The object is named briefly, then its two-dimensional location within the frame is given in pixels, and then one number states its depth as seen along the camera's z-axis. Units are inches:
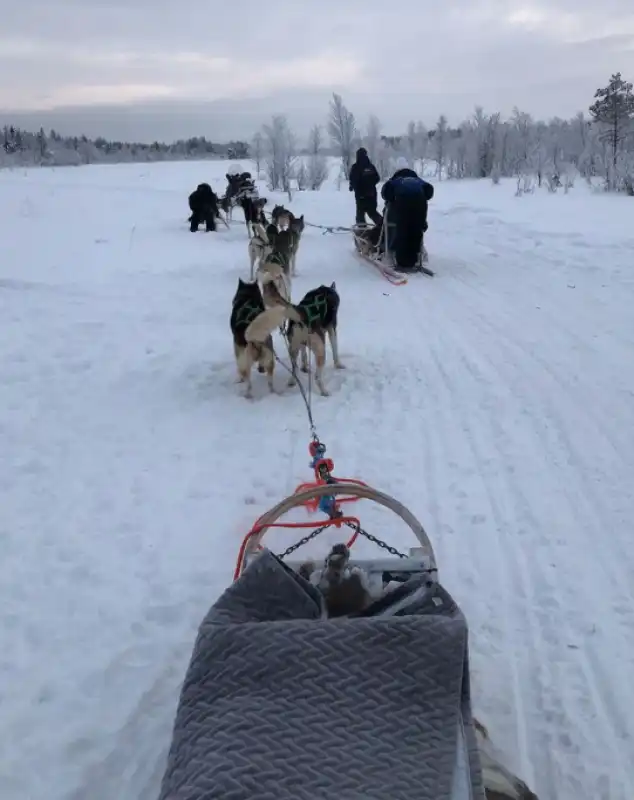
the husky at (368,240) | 372.5
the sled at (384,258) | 331.6
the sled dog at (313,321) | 189.3
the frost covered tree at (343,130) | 1268.5
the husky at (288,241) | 332.1
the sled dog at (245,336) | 186.9
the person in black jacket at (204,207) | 505.7
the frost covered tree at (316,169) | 1160.8
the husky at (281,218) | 385.1
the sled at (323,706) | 50.4
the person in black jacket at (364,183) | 441.7
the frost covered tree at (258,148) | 1233.5
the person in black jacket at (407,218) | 342.3
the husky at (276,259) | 211.4
